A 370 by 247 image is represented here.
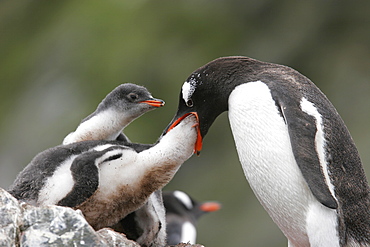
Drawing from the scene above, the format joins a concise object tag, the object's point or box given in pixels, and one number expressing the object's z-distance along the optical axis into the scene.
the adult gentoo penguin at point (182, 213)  10.72
